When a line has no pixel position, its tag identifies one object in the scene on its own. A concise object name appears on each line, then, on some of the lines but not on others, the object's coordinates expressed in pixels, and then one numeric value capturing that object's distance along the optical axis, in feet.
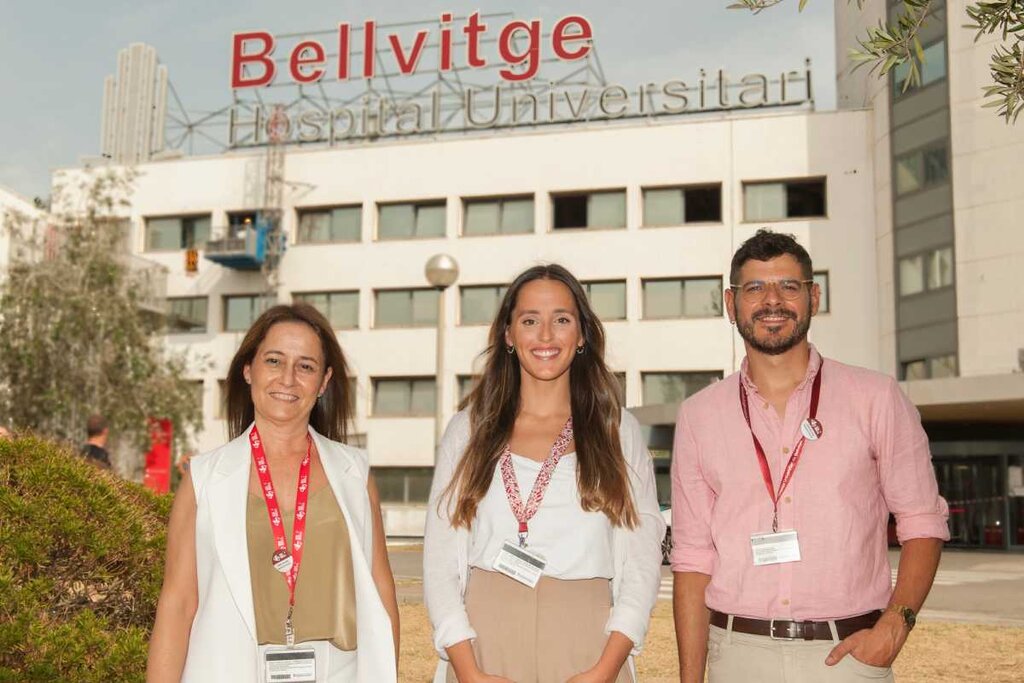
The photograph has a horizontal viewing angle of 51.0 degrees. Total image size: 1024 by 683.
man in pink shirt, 11.35
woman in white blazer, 10.48
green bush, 15.66
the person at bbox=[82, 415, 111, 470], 35.60
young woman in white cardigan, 11.28
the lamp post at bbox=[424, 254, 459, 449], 56.24
